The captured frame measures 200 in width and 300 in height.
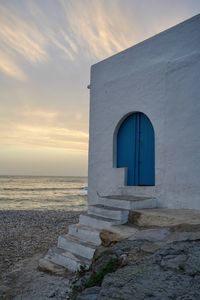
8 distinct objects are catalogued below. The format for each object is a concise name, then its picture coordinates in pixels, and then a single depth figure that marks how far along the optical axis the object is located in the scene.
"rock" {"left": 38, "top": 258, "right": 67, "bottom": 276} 6.24
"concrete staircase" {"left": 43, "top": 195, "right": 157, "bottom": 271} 6.27
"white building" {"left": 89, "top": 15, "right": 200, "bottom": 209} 6.90
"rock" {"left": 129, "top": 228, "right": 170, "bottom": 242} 5.08
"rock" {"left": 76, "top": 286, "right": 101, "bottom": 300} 3.41
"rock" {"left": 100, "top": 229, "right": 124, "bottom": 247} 5.84
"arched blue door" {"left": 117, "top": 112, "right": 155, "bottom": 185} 7.91
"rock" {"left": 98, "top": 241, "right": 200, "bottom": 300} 3.23
